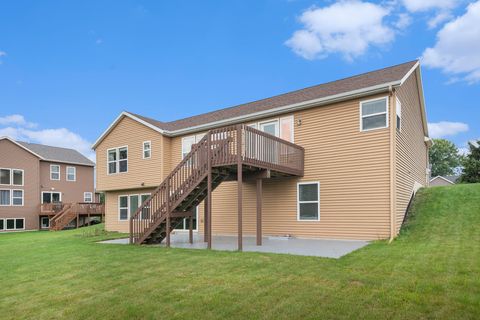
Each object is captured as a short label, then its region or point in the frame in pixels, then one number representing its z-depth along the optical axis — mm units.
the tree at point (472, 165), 30344
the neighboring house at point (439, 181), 43062
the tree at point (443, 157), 57938
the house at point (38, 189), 27109
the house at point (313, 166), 11164
